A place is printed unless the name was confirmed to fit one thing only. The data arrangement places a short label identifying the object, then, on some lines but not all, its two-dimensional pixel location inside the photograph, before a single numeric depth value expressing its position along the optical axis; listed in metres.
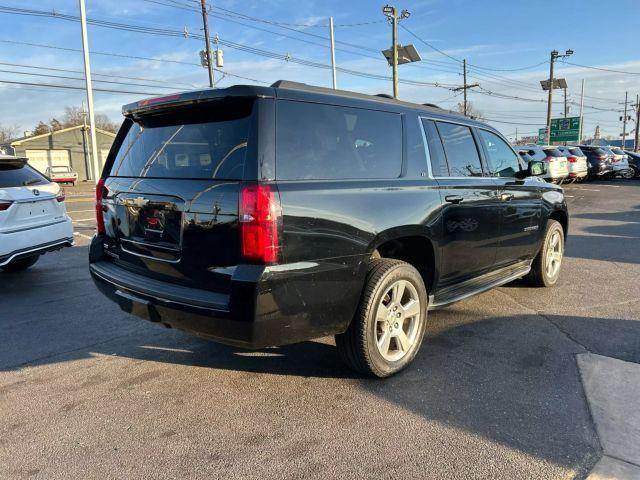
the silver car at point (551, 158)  19.36
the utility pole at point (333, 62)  28.11
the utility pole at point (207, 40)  29.70
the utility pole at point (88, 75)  20.89
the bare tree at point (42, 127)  61.89
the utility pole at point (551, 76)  42.41
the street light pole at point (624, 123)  79.48
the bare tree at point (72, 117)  71.69
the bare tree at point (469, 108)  54.76
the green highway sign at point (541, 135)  65.25
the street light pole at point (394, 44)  27.34
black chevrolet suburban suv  2.79
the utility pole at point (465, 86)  48.62
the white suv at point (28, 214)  5.69
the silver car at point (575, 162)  21.66
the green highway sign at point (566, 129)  55.89
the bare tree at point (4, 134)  72.89
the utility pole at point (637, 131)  69.25
